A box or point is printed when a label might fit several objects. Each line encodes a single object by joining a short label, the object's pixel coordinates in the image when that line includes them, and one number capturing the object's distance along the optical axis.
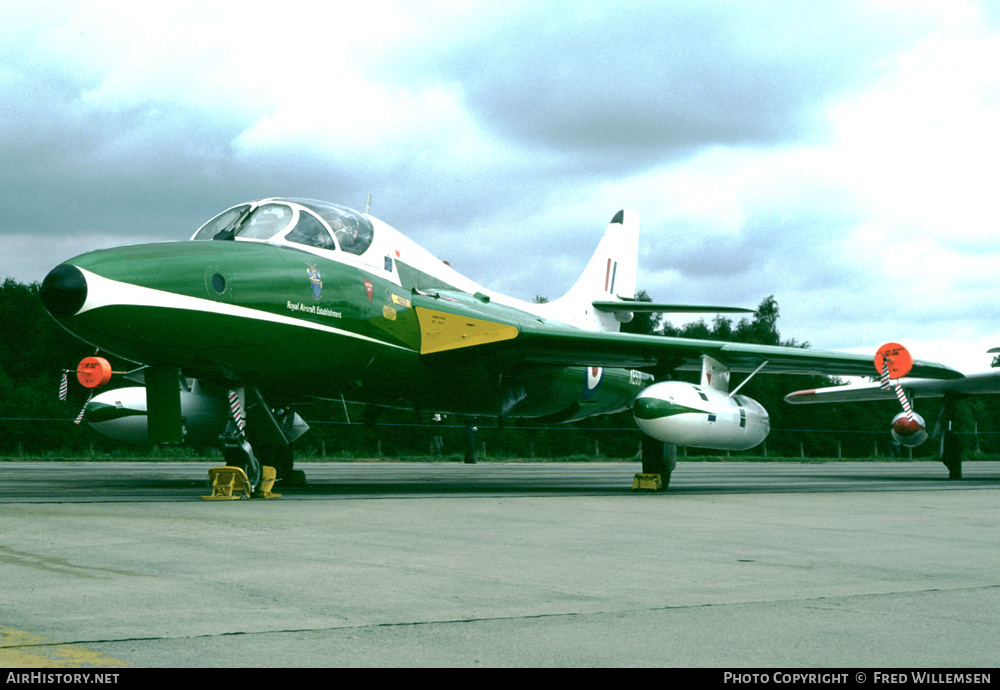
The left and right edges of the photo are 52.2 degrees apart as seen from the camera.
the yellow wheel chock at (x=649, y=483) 15.50
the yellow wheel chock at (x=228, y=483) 11.45
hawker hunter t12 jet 10.39
